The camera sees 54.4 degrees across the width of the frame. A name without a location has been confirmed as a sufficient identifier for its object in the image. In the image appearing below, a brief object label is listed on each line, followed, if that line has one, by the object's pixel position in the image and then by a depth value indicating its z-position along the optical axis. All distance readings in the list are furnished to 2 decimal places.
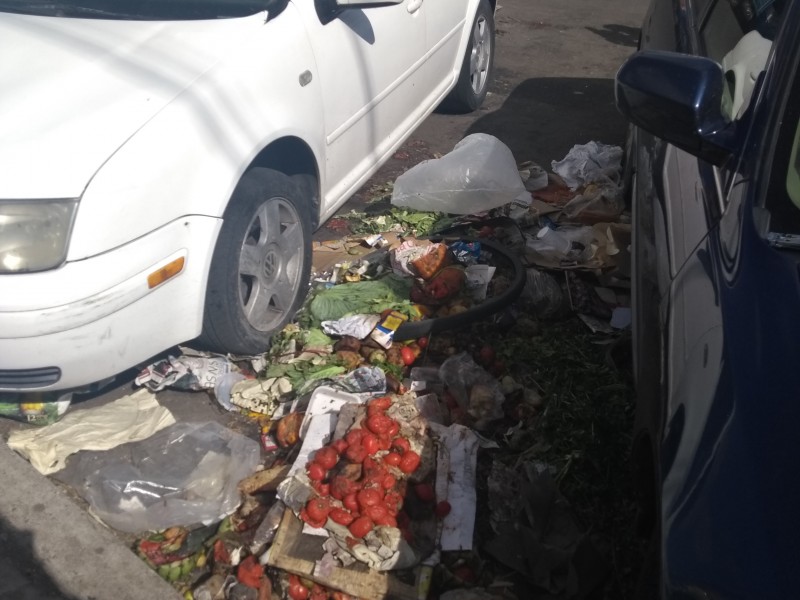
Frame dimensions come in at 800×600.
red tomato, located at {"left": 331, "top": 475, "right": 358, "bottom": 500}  2.69
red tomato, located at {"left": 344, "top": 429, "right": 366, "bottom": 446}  2.84
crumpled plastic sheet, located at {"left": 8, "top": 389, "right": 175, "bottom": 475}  3.04
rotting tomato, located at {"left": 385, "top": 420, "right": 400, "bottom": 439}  2.88
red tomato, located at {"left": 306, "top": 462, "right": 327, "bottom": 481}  2.77
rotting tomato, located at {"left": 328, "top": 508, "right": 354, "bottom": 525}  2.64
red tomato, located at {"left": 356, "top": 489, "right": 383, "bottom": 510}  2.63
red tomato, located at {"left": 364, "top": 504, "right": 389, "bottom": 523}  2.62
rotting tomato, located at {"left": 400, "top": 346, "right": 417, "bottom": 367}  3.48
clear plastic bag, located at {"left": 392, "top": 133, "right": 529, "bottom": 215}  4.48
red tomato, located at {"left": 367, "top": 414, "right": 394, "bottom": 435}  2.87
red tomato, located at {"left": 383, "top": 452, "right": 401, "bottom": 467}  2.81
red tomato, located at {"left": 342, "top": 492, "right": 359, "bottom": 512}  2.67
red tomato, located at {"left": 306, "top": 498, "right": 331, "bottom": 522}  2.62
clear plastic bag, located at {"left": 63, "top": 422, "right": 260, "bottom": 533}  2.81
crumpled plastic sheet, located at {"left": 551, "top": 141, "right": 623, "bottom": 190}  4.95
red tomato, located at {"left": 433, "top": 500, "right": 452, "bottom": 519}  2.71
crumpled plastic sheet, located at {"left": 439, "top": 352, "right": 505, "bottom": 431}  3.14
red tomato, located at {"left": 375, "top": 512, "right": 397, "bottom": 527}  2.62
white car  2.54
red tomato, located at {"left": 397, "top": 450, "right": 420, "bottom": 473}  2.82
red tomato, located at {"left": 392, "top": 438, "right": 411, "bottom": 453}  2.86
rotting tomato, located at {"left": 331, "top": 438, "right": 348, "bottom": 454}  2.84
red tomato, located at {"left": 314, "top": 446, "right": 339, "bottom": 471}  2.80
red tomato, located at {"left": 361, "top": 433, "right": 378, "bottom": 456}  2.82
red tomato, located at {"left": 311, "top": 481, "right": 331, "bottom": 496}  2.74
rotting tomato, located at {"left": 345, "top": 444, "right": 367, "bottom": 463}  2.80
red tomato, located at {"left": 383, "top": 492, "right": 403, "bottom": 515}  2.70
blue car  1.42
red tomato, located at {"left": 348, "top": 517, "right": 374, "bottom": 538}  2.59
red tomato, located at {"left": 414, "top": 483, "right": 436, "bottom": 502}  2.74
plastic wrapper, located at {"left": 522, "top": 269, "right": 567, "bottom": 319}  3.74
